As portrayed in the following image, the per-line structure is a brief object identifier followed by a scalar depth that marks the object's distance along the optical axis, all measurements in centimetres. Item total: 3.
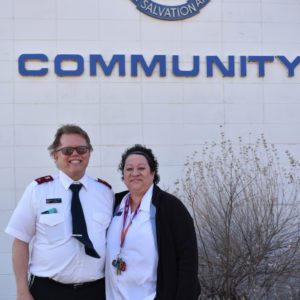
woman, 309
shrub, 551
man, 321
